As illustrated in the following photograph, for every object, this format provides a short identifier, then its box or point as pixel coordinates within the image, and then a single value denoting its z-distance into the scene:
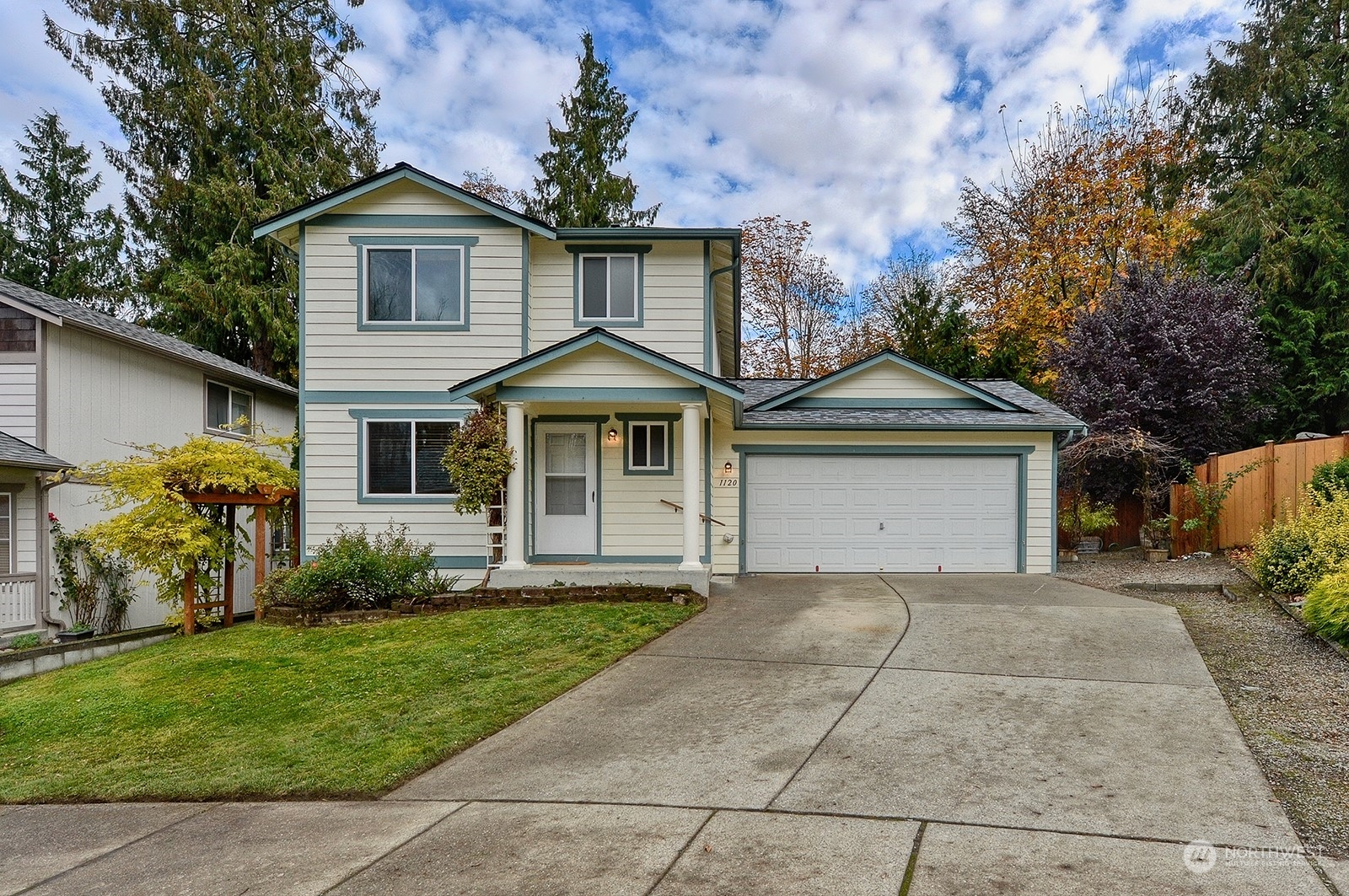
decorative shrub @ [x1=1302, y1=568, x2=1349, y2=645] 6.91
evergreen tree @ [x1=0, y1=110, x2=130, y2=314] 25.69
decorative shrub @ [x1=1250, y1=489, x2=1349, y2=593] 8.56
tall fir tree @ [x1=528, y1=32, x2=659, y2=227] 27.36
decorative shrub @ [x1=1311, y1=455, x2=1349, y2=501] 10.54
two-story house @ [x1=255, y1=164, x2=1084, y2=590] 11.72
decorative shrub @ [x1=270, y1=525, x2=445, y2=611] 10.09
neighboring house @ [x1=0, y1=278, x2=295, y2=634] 11.77
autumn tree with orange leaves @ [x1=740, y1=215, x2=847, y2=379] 26.92
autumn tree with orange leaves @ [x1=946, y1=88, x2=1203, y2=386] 21.14
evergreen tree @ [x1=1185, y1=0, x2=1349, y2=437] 19.33
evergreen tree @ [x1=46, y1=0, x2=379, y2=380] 21.67
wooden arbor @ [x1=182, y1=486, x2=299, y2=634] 10.58
